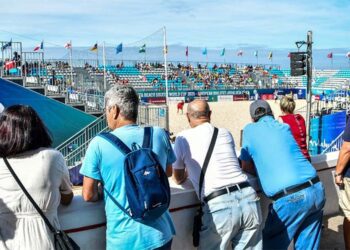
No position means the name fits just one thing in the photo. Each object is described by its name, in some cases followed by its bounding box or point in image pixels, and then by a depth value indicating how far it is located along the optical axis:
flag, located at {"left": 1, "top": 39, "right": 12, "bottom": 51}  13.69
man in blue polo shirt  2.91
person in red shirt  3.93
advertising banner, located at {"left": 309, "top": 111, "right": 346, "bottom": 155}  11.27
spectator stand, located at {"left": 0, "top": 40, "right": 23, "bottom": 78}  13.82
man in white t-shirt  2.64
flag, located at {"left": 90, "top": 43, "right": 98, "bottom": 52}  35.75
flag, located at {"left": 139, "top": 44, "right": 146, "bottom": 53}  39.72
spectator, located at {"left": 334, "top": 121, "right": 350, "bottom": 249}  3.19
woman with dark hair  2.01
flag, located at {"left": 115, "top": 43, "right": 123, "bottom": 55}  40.09
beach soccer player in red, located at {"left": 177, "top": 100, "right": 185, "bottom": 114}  27.53
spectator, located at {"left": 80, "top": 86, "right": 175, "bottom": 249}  2.21
